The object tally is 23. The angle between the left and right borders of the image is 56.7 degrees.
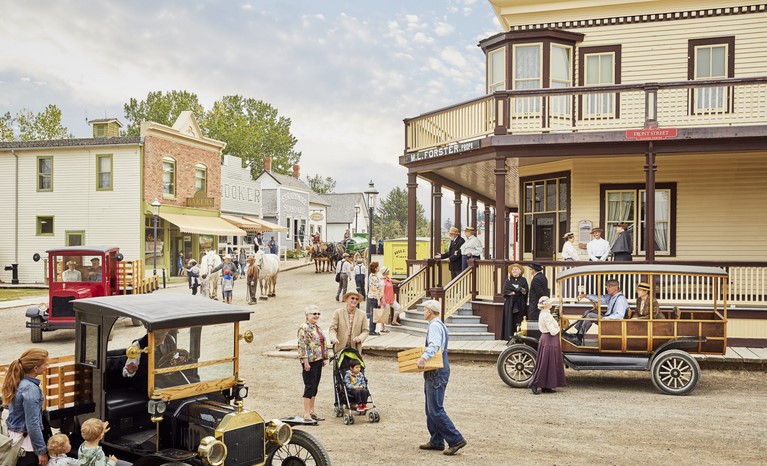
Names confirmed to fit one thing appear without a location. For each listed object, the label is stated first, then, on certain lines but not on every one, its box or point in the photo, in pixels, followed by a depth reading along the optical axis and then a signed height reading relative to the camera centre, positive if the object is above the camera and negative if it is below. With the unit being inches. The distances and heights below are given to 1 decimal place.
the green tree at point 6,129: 2182.8 +330.7
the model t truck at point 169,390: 245.4 -57.4
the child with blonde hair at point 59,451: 227.9 -69.3
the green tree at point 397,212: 4815.5 +181.0
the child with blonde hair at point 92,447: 225.5 -67.5
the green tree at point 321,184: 4485.2 +334.7
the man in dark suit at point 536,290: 561.9 -41.9
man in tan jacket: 394.3 -49.7
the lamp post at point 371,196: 940.6 +54.2
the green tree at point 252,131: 2635.3 +413.4
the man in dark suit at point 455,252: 725.3 -15.4
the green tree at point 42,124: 2261.3 +358.9
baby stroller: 390.4 -85.2
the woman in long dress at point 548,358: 451.2 -77.8
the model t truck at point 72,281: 693.9 -47.0
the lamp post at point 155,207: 1183.6 +51.7
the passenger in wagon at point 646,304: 470.9 -44.2
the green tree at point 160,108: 2593.5 +480.2
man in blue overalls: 325.4 -71.9
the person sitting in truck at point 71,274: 729.6 -39.5
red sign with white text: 627.2 +92.4
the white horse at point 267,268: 1012.5 -45.4
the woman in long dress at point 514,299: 586.9 -51.5
